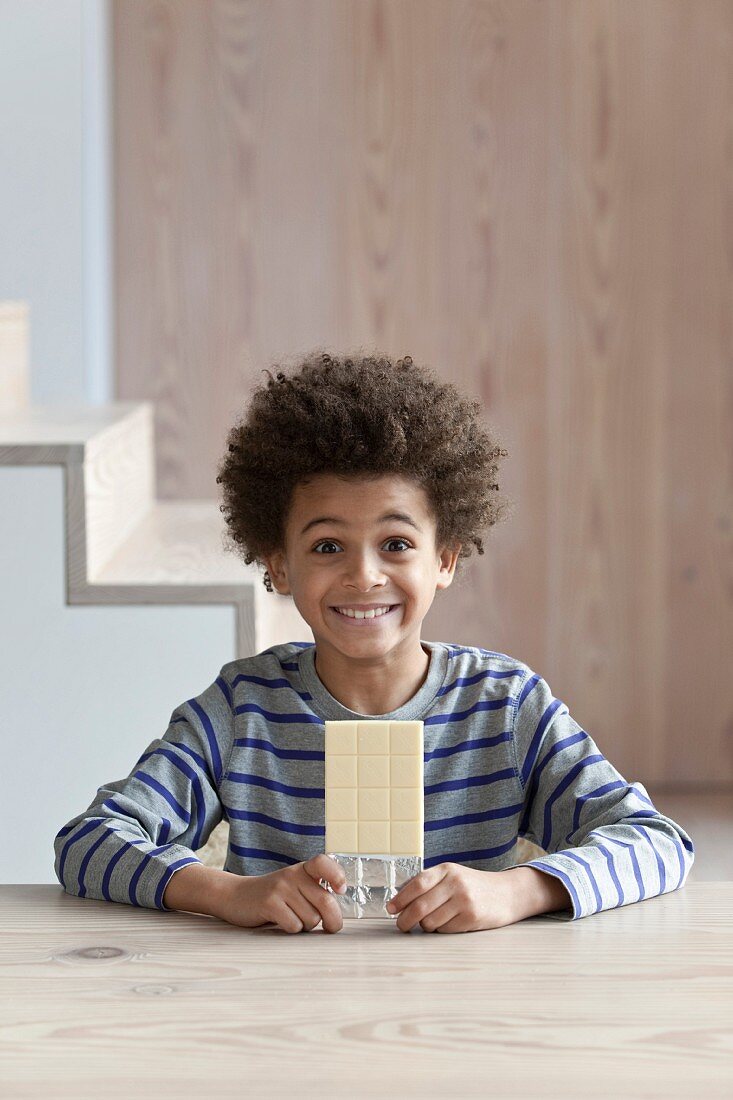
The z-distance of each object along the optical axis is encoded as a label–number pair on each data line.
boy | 2.53
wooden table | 2.05
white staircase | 3.26
